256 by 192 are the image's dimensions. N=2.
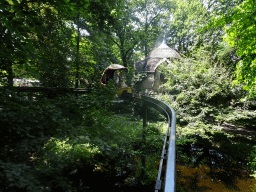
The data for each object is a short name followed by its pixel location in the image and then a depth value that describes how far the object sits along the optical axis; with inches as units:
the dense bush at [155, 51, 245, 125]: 279.0
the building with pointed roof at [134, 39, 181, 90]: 853.2
